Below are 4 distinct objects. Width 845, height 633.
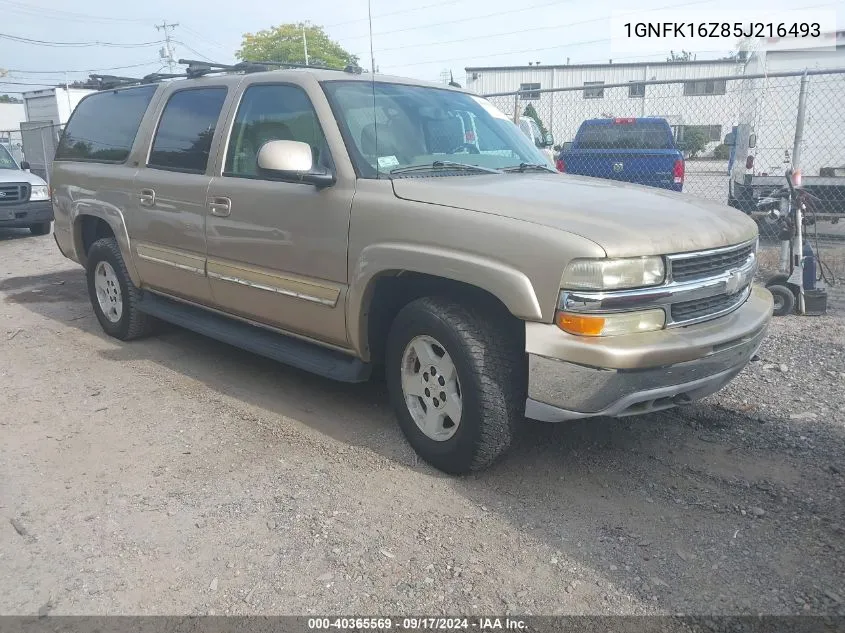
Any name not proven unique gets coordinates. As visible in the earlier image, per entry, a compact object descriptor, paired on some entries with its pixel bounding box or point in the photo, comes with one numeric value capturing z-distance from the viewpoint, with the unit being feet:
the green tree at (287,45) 167.84
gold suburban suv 9.45
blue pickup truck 34.71
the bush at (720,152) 94.31
